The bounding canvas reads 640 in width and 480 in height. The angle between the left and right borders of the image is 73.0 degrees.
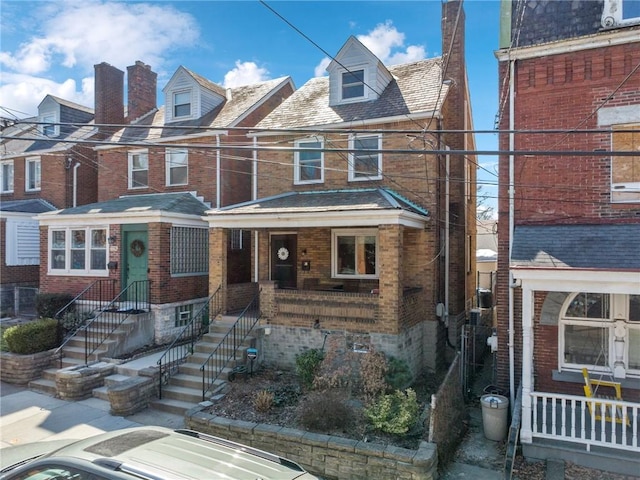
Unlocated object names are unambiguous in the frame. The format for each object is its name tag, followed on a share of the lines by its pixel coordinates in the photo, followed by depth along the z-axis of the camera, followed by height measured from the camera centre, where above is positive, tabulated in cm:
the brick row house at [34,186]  1691 +246
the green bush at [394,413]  712 -293
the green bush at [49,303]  1299 -189
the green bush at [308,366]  916 -267
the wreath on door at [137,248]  1330 -20
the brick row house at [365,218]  1005 +61
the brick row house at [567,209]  740 +68
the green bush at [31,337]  1101 -248
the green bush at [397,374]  885 -277
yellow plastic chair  750 -269
